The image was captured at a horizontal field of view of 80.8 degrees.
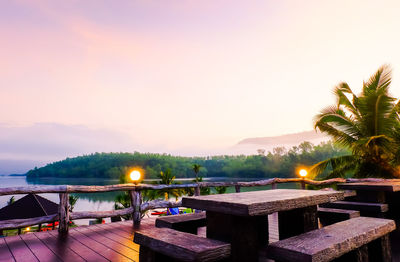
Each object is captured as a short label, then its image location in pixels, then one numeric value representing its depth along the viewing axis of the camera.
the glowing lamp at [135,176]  5.57
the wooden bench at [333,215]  2.59
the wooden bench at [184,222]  2.35
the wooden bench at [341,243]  1.41
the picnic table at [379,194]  3.24
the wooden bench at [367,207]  3.12
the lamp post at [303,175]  8.03
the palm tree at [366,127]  9.41
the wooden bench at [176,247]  1.32
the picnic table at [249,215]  1.60
